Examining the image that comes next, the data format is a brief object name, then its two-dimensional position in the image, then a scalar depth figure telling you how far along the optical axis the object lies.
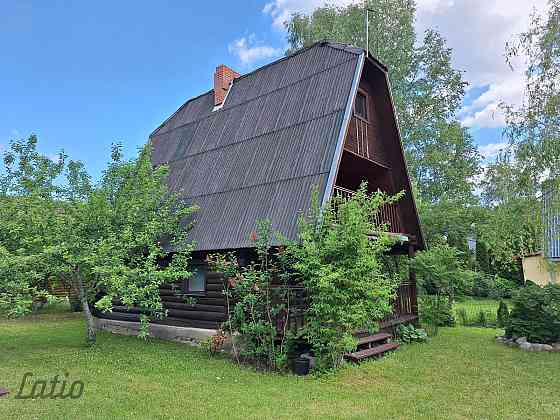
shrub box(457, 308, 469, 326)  15.96
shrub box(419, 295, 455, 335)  13.21
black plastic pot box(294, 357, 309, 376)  7.91
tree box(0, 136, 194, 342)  9.09
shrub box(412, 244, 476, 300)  12.31
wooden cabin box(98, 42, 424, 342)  9.77
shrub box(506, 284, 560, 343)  10.31
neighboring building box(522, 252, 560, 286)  21.77
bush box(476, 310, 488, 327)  15.55
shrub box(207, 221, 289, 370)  8.34
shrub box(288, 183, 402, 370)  7.56
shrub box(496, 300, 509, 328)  14.41
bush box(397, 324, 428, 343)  11.41
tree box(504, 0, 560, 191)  9.05
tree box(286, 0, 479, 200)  23.38
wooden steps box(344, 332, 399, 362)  8.62
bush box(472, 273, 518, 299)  24.16
